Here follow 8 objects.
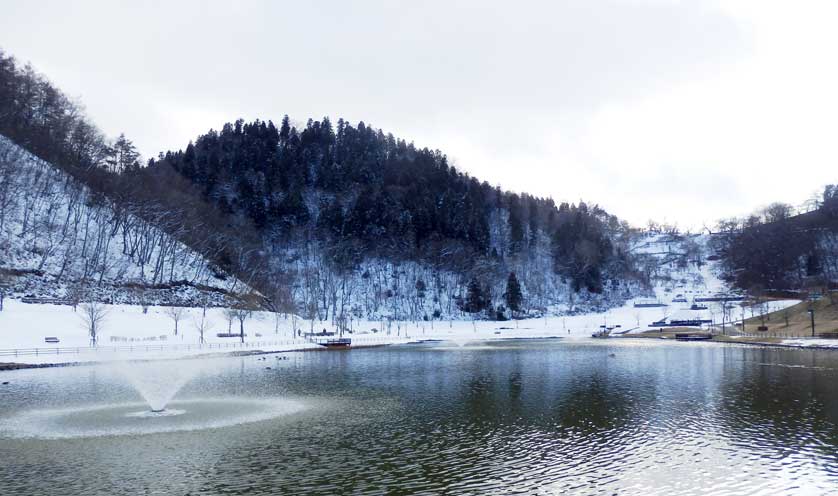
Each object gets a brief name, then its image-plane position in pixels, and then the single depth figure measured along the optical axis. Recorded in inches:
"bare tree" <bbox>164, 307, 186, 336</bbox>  3891.5
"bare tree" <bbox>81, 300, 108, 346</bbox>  3169.3
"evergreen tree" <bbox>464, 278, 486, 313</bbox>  7076.8
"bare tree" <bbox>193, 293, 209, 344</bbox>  3708.2
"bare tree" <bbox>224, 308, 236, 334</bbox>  4082.7
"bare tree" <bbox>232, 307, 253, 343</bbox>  4040.4
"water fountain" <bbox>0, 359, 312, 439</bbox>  1290.6
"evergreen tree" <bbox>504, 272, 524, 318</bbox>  7206.7
